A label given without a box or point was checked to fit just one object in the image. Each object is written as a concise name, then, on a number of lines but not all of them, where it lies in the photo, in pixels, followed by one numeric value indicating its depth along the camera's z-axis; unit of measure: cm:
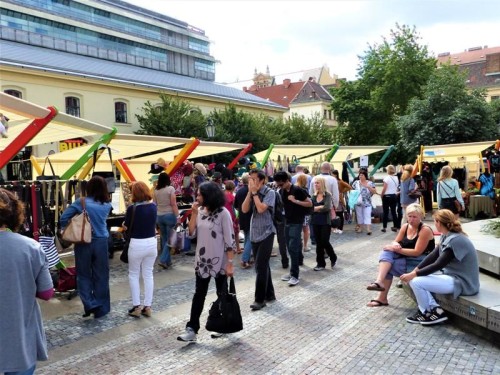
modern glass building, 4194
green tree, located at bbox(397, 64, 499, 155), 2380
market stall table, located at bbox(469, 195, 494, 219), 1319
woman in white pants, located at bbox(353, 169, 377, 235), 1127
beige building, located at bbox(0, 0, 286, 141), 2847
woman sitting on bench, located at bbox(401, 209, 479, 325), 484
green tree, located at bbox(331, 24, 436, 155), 3341
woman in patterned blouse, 461
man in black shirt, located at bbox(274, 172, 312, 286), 670
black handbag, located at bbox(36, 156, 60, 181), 723
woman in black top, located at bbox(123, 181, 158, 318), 534
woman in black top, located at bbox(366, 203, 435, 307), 559
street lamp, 1897
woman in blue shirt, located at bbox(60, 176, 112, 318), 539
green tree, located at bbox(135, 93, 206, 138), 2892
